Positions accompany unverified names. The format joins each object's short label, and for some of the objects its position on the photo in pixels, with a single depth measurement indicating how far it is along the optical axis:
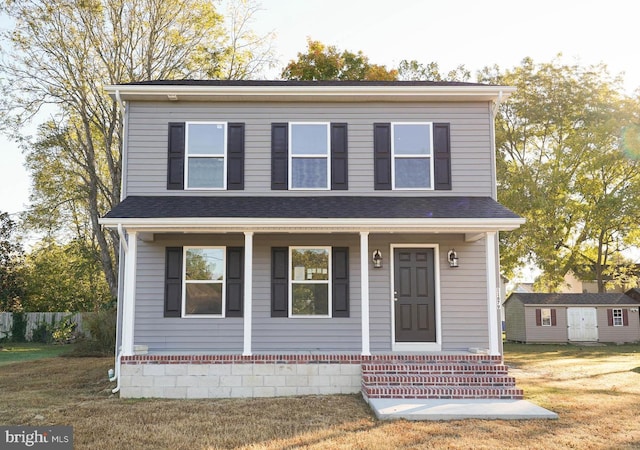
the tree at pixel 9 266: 25.73
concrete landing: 7.50
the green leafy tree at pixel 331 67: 24.66
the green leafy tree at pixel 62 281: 26.98
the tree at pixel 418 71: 27.33
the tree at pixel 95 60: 18.67
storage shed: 22.55
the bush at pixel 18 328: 24.11
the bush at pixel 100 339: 17.17
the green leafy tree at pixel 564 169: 23.86
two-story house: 10.52
